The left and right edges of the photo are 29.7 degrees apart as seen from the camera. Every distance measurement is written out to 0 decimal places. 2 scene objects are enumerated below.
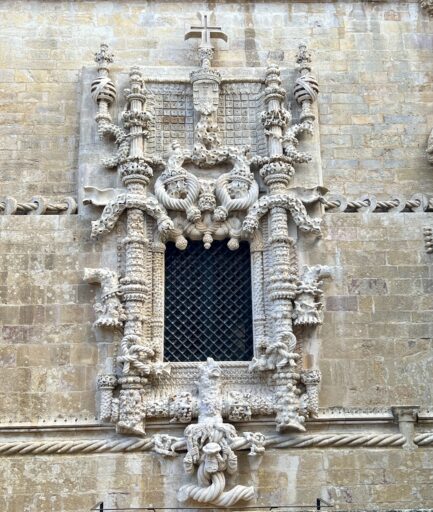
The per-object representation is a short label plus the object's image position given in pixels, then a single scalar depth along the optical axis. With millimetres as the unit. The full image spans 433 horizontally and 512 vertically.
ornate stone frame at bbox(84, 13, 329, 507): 8695
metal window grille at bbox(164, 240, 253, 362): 9266
